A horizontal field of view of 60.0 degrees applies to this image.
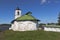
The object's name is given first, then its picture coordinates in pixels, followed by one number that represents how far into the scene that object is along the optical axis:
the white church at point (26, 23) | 15.29
